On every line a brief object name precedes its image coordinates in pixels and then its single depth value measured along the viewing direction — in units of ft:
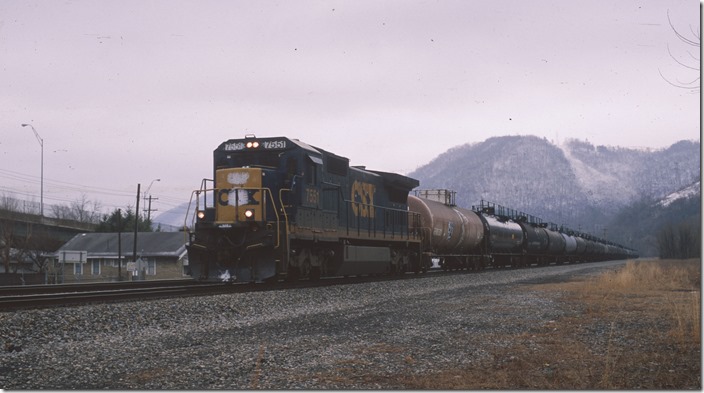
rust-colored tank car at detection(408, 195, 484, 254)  94.27
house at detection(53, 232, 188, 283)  187.52
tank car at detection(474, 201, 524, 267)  122.21
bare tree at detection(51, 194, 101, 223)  370.12
